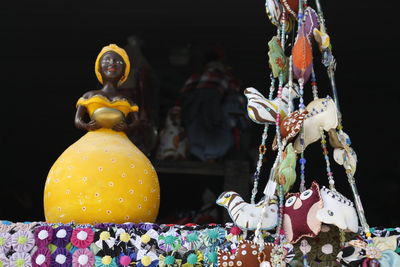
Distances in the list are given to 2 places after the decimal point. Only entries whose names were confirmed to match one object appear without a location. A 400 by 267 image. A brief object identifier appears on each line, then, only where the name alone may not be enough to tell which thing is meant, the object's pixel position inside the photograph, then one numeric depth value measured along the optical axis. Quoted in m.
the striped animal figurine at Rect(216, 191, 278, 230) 1.95
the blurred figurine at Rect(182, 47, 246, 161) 3.29
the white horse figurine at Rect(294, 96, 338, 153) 2.00
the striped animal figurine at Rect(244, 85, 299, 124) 2.01
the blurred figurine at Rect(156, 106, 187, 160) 3.29
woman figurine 2.11
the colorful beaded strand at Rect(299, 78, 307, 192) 1.97
